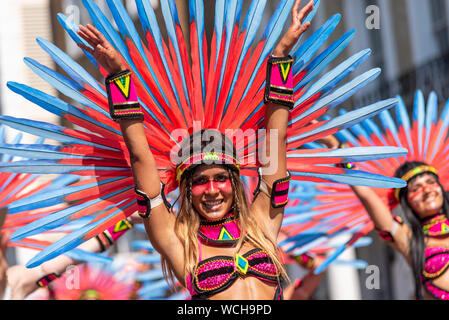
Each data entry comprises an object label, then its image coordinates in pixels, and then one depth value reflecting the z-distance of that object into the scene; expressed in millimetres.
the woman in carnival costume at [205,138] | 6691
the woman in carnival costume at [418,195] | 9312
